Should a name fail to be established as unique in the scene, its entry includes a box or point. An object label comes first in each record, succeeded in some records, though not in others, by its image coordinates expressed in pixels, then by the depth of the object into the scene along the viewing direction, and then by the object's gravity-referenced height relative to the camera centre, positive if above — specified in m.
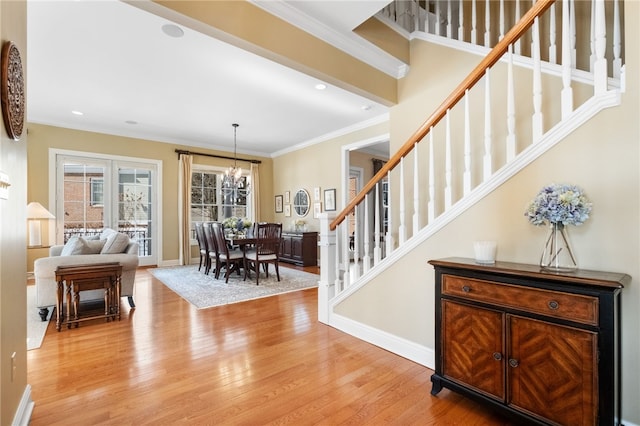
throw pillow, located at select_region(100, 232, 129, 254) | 3.56 -0.37
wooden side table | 3.04 -0.77
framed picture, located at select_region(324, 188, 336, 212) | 6.45 +0.30
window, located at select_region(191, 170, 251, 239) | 7.32 +0.37
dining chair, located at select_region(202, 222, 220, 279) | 5.24 -0.60
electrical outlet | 1.46 -0.76
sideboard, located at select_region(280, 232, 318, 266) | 6.63 -0.80
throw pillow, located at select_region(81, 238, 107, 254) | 3.58 -0.40
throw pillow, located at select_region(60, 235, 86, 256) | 3.47 -0.40
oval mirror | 7.26 +0.27
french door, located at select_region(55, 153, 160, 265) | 5.79 +0.32
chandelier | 7.57 +0.67
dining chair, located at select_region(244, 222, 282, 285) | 5.05 -0.59
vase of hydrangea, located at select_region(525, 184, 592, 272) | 1.46 -0.02
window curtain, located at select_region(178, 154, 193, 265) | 6.93 +0.17
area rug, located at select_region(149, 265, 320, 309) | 4.04 -1.16
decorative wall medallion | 1.33 +0.60
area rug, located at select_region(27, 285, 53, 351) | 2.66 -1.16
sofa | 3.14 -0.53
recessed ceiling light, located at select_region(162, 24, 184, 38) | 2.85 +1.80
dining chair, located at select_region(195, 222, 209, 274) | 5.69 -0.61
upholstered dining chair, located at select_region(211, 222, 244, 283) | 4.92 -0.69
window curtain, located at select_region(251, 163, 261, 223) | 7.98 +0.54
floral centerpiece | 5.54 -0.23
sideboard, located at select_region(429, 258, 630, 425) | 1.30 -0.66
